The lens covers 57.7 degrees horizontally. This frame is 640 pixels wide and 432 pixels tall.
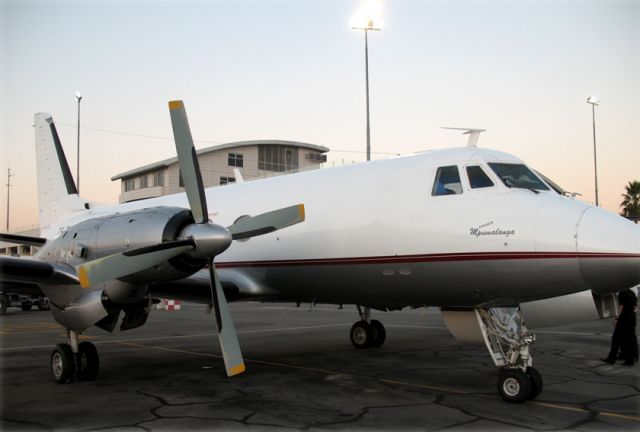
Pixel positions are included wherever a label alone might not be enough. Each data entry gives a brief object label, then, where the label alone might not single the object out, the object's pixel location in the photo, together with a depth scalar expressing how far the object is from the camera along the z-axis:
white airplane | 7.64
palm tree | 50.22
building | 55.76
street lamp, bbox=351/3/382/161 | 26.53
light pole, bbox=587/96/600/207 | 40.44
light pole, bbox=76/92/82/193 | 39.69
